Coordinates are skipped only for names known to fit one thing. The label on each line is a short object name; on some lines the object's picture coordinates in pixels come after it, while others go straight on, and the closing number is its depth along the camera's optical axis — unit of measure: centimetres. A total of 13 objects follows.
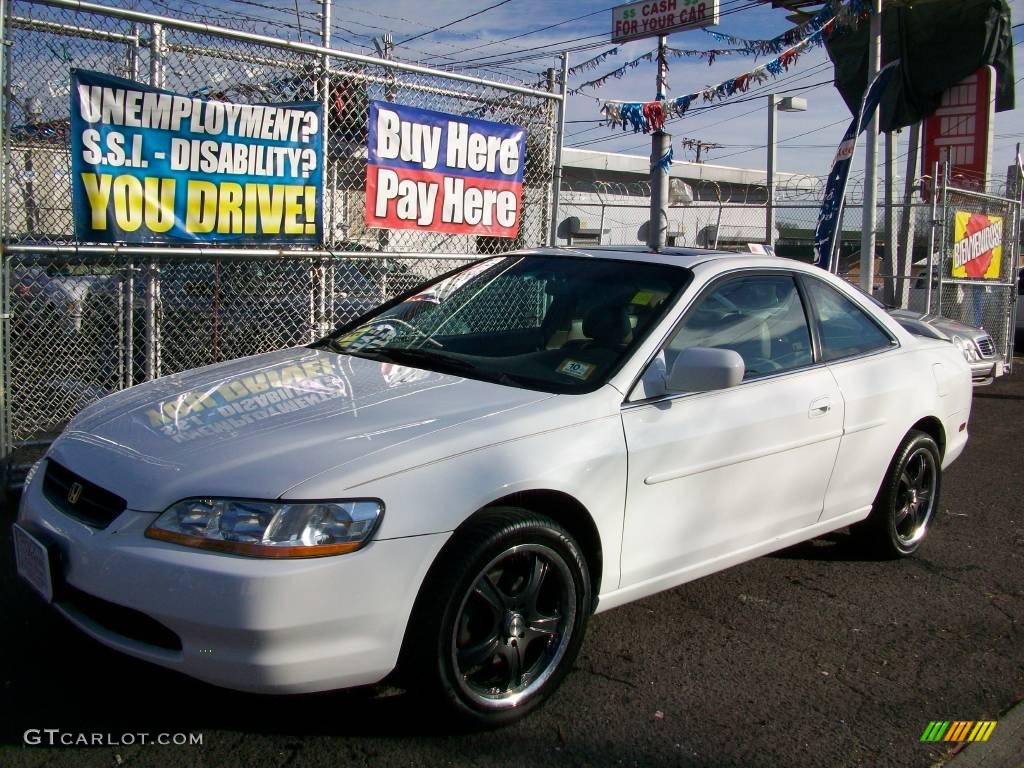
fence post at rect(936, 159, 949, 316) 1105
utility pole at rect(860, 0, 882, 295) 1231
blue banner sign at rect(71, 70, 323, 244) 527
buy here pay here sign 656
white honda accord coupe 280
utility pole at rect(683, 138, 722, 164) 3116
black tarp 1553
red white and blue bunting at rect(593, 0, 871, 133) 907
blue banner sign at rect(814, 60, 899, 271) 1011
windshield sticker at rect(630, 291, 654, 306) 405
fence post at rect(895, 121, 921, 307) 1456
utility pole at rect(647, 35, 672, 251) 884
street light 1412
